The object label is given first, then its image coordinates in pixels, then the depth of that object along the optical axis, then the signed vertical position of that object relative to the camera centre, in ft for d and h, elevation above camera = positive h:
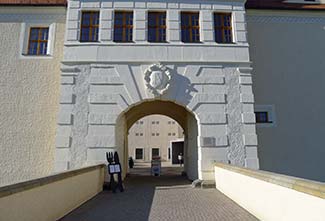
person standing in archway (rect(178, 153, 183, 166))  102.04 -3.36
